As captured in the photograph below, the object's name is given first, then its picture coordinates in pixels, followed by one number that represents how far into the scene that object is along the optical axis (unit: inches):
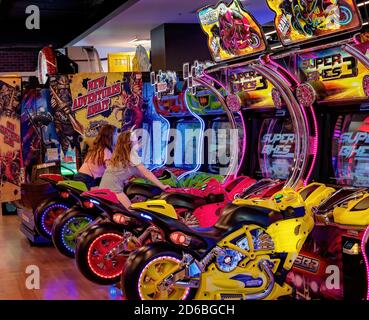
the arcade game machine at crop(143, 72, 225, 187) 242.4
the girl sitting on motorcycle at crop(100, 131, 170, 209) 204.5
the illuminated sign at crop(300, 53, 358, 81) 149.9
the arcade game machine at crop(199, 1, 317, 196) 174.4
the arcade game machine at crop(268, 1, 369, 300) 135.6
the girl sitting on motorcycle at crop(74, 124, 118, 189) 227.5
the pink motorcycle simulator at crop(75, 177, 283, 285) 180.7
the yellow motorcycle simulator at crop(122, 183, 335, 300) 137.0
